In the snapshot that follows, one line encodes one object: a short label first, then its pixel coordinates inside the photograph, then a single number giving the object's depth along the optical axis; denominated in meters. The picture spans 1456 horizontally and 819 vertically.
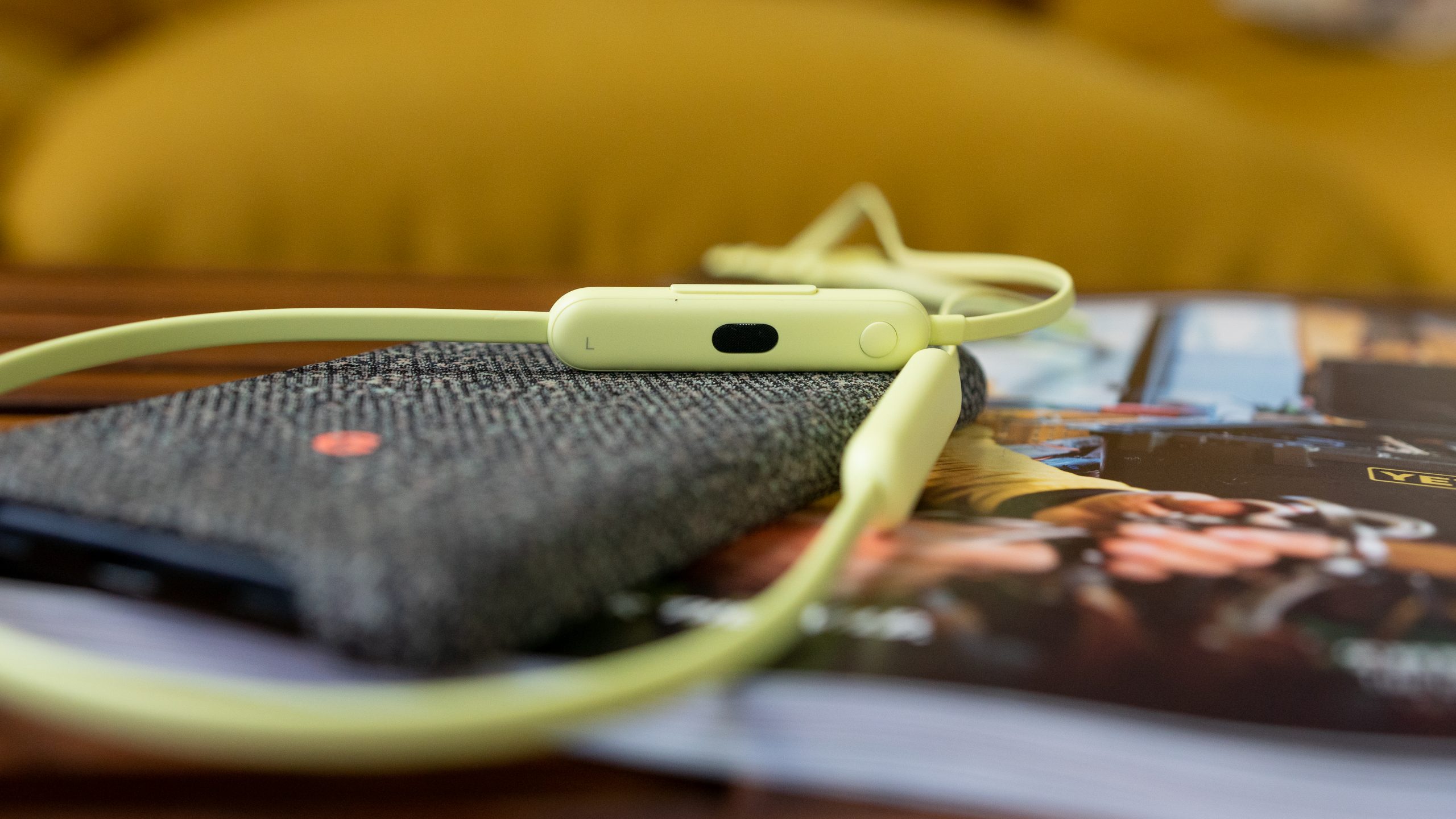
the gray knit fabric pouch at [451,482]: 0.17
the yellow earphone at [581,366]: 0.15
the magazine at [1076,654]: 0.18
